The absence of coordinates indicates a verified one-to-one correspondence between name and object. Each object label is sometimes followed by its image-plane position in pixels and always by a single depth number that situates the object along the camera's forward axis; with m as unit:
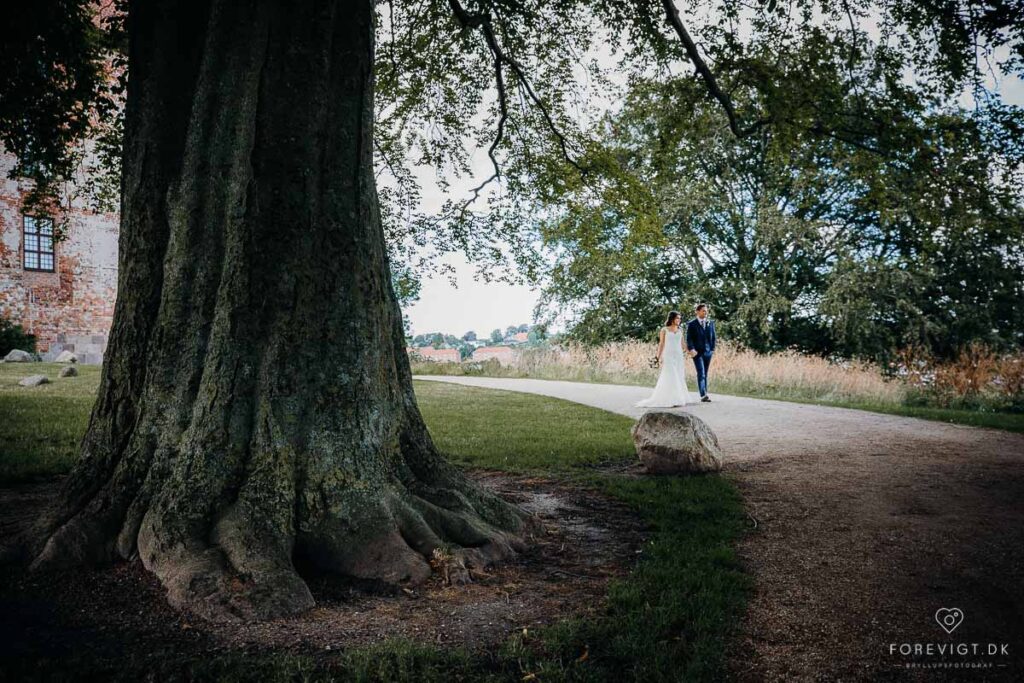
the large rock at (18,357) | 22.91
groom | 14.30
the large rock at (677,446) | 7.03
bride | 13.51
